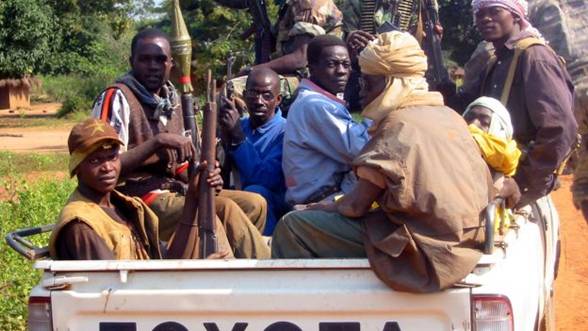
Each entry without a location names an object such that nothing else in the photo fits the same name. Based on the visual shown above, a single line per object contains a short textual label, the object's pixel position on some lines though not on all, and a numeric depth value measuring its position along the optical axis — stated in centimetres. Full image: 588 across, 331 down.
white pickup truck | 322
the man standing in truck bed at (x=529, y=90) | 473
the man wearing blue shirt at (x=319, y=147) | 441
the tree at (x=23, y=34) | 2689
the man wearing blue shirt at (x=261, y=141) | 480
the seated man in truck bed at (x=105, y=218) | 359
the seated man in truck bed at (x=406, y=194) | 325
